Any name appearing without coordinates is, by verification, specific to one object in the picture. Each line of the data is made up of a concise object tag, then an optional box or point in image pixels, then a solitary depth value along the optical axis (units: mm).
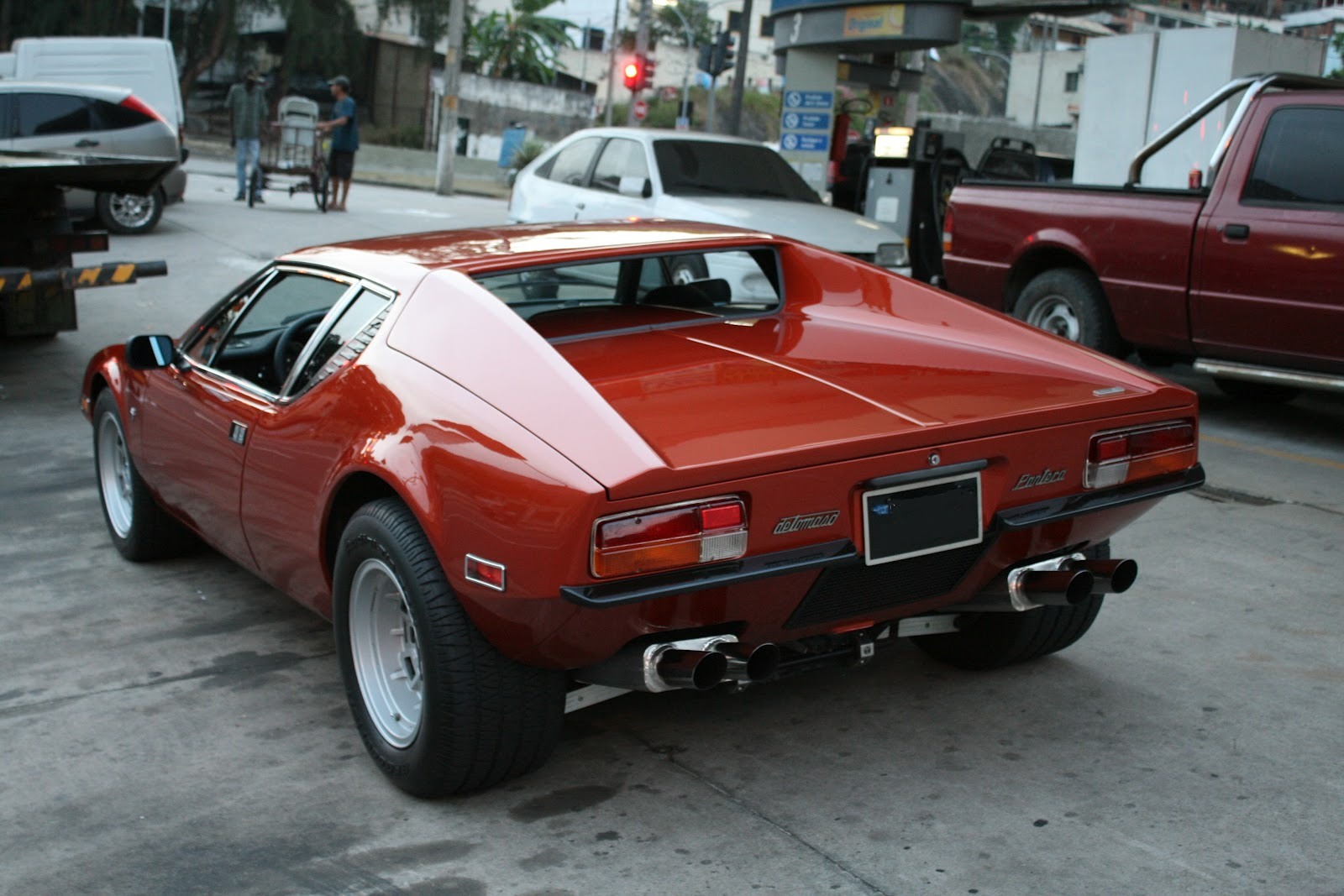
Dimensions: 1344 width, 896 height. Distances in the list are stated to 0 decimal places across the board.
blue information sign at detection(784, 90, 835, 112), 17938
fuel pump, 13125
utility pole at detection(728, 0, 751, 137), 27531
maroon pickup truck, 7172
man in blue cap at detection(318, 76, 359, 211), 18250
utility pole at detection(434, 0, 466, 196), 26766
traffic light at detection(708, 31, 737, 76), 28562
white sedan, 10031
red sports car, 2922
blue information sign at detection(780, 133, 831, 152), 17734
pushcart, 18844
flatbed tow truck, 8195
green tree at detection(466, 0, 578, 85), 59719
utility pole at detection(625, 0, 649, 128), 28661
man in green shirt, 18859
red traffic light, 27969
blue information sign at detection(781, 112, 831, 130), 17734
